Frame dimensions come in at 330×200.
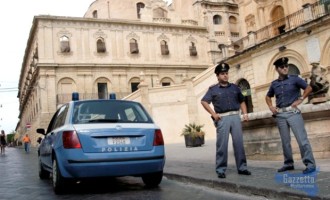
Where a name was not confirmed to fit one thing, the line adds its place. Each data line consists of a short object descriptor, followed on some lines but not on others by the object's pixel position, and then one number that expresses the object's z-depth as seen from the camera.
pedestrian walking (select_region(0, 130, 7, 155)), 26.83
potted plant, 17.92
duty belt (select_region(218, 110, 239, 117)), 6.27
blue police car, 5.65
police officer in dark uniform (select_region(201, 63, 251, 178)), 6.27
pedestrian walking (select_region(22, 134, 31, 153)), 30.75
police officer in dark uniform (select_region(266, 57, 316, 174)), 5.75
